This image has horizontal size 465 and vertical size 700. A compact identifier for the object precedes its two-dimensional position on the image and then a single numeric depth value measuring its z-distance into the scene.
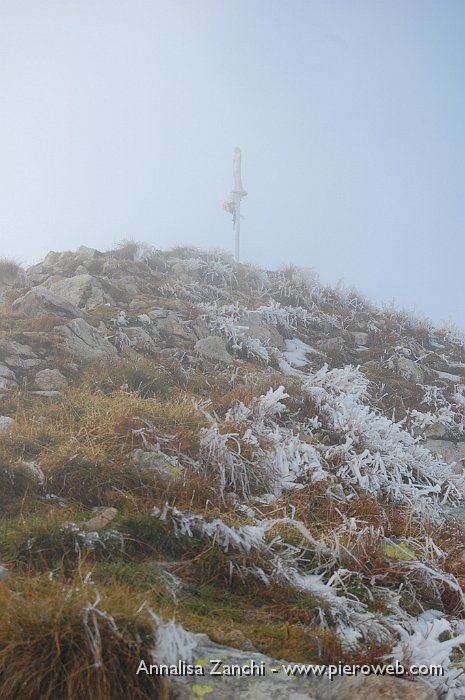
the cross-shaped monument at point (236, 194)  25.83
